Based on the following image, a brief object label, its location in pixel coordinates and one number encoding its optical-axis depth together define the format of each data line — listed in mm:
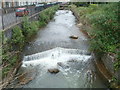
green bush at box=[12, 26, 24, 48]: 11756
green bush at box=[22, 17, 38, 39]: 14523
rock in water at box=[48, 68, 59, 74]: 9589
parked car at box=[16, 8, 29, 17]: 17797
